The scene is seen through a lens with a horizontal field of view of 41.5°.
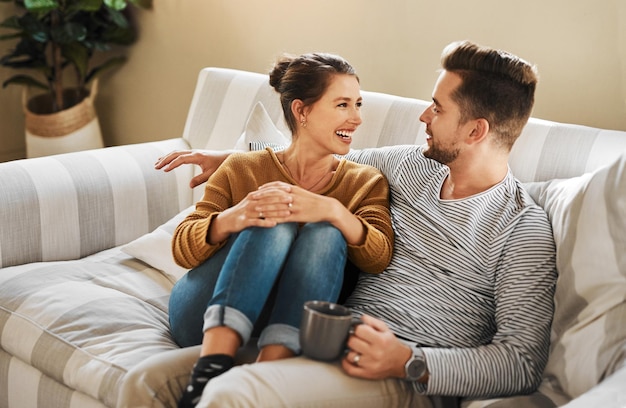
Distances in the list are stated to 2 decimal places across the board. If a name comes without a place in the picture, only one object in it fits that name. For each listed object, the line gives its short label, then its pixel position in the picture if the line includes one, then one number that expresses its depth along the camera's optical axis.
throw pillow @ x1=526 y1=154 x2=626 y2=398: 1.44
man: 1.45
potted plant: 3.58
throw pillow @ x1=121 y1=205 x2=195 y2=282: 2.17
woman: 1.55
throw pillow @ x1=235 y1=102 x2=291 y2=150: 2.23
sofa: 1.48
